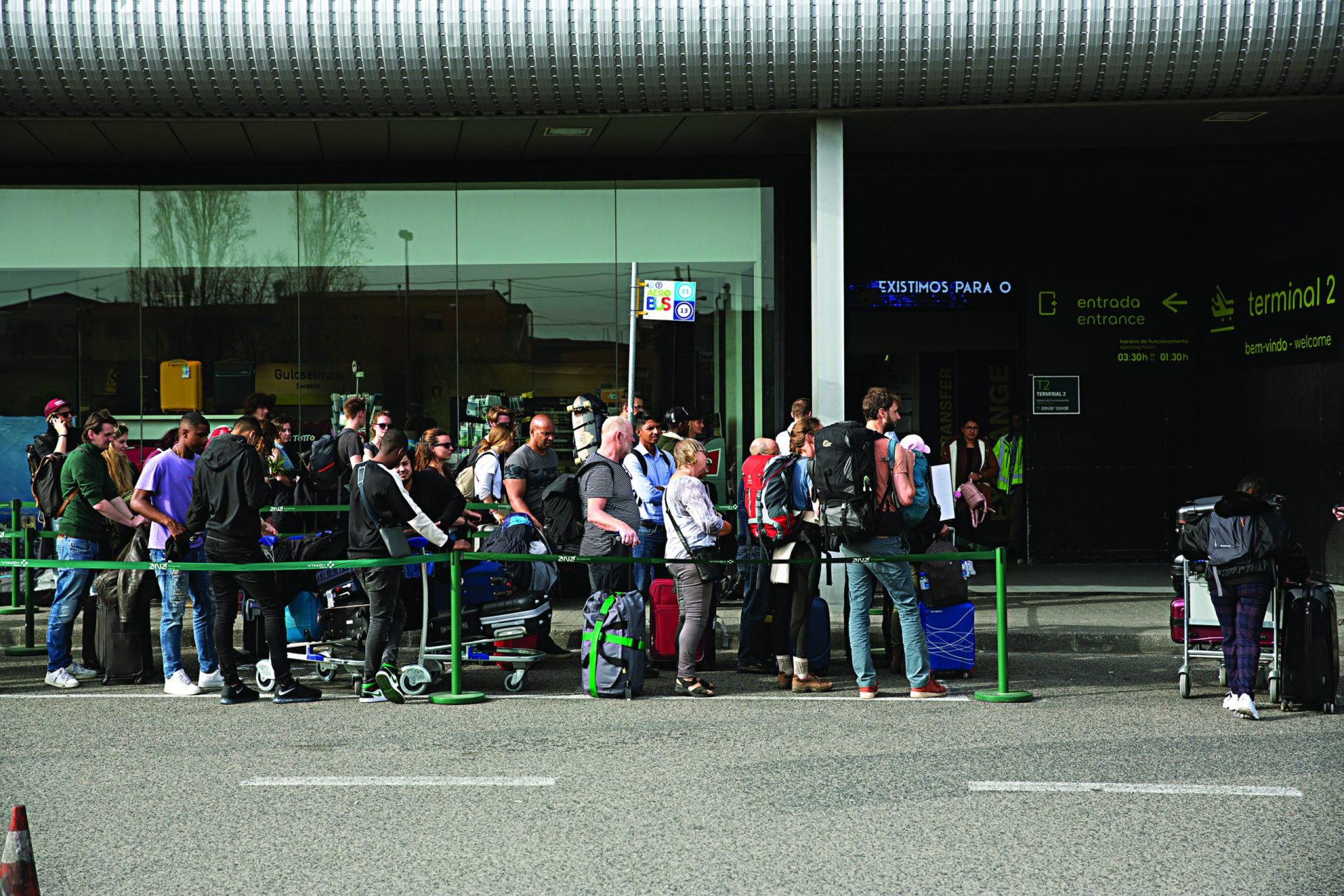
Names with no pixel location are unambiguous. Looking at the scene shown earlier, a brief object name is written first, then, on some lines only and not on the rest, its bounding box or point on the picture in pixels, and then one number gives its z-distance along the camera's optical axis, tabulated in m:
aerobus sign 12.75
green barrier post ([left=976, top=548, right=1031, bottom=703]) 8.48
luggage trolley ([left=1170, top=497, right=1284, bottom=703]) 8.55
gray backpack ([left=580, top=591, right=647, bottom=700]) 8.62
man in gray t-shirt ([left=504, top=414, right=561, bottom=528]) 10.36
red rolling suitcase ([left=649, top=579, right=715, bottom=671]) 9.78
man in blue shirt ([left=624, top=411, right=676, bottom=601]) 9.79
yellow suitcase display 14.55
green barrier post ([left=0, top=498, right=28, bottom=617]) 10.59
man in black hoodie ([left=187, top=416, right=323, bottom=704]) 8.49
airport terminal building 11.92
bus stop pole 11.59
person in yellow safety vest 16.23
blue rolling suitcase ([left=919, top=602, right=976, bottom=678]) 9.34
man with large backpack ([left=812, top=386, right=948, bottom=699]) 8.51
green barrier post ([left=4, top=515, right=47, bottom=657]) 10.39
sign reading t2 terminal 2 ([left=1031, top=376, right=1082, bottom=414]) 16.16
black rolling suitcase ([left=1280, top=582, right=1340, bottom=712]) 7.95
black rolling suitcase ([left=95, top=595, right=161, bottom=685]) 9.26
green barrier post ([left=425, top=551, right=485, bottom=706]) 8.46
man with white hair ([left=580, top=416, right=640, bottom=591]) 9.13
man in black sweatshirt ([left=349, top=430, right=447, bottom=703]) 8.53
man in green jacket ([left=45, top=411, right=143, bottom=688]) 9.29
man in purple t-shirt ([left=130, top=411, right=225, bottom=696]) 8.98
